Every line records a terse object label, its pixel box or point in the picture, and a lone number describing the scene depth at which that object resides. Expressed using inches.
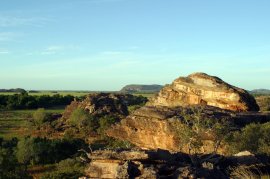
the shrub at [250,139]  1641.2
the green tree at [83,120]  3636.8
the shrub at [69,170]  1416.2
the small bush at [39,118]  3917.8
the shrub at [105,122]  3383.9
